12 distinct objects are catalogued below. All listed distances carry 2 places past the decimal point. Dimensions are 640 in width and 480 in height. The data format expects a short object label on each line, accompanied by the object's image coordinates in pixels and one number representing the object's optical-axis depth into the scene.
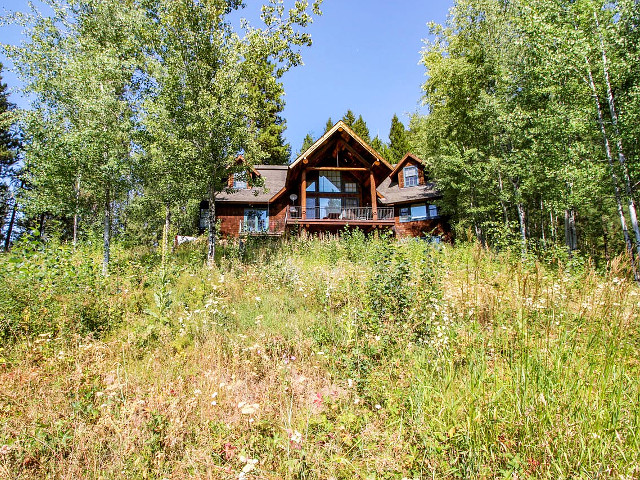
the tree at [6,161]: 27.25
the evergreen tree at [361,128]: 41.28
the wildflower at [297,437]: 2.19
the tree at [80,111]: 8.25
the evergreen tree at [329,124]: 45.76
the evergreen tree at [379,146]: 40.06
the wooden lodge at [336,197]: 20.27
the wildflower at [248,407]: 2.50
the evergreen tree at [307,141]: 39.74
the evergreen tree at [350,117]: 43.19
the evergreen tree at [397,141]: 38.82
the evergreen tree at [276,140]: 30.38
